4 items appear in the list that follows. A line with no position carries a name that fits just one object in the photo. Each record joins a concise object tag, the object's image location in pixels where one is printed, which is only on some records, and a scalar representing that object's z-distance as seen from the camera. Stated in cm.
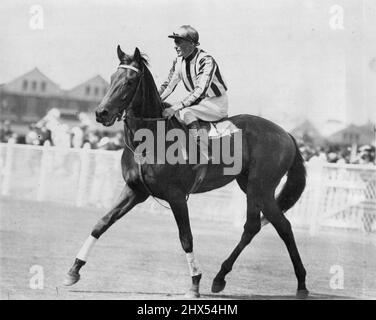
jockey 658
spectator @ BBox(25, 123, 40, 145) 1258
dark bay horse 623
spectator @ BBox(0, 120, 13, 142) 1284
